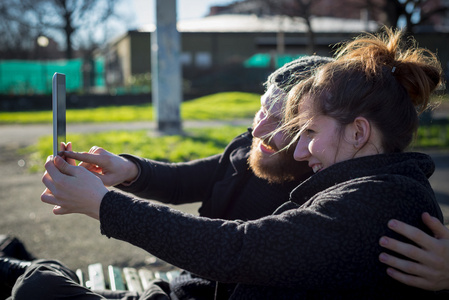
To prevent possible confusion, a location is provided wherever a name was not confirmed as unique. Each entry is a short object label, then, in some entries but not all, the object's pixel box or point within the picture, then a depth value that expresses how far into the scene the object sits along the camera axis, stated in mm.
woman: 1273
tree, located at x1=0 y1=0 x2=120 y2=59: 30672
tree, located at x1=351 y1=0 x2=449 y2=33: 10438
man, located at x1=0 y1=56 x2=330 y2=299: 1885
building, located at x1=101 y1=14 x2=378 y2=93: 31266
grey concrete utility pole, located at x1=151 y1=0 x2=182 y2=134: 9398
